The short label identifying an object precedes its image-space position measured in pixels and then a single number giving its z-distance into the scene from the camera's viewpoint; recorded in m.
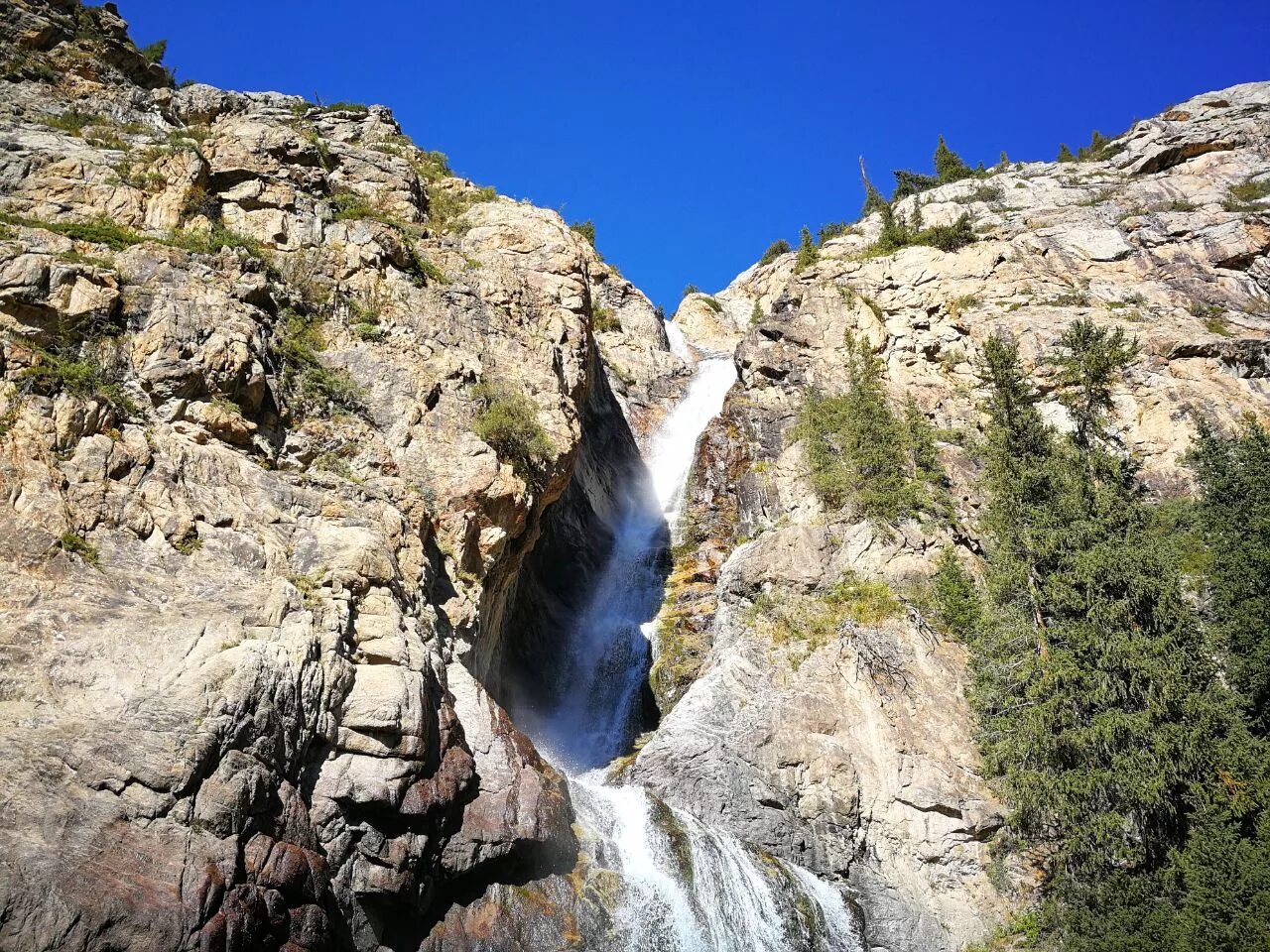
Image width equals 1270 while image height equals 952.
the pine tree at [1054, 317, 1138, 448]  28.86
